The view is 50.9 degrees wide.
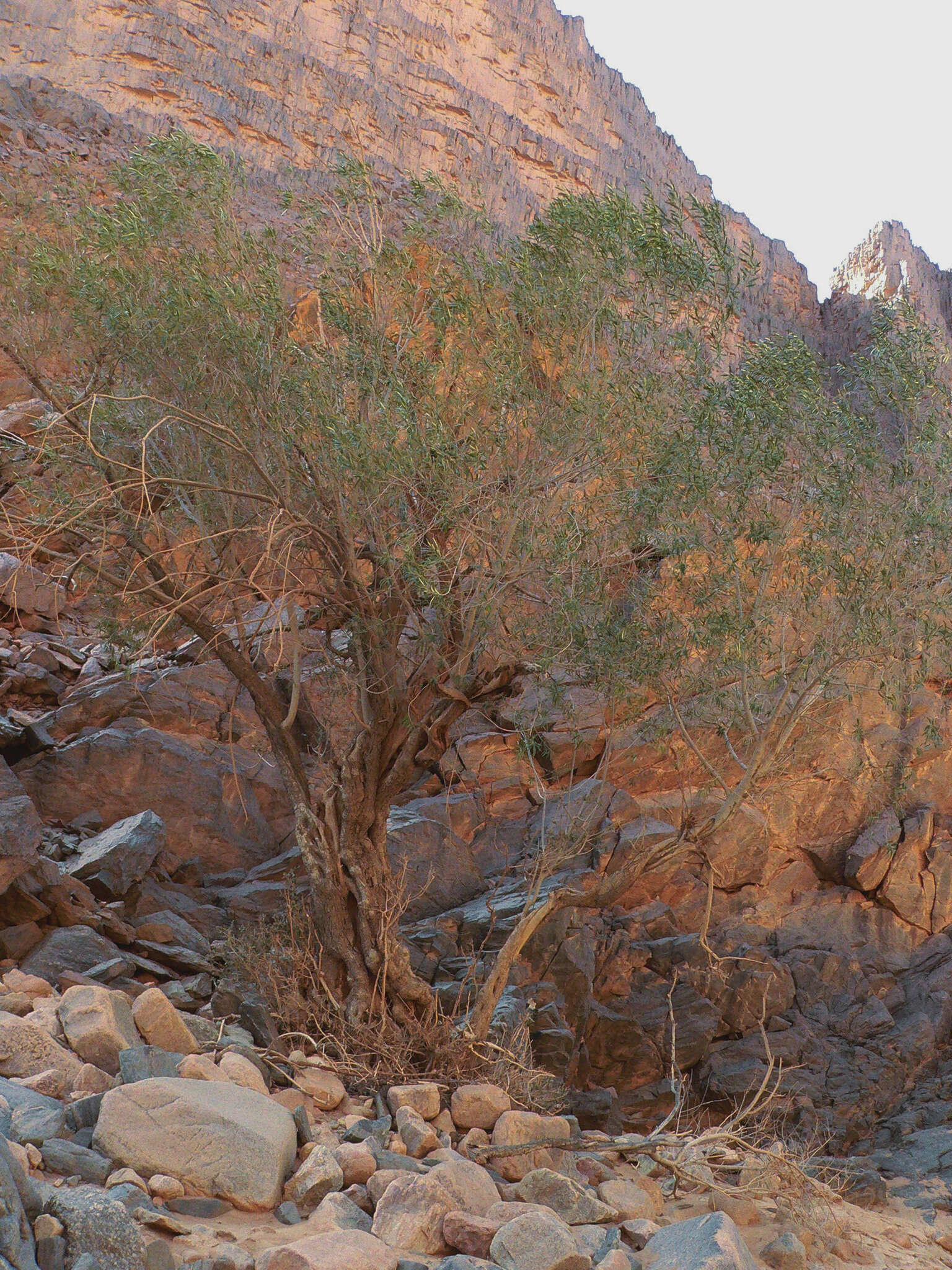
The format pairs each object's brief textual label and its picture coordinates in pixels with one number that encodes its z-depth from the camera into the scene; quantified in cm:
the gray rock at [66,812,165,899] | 1166
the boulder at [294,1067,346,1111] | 784
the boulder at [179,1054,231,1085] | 659
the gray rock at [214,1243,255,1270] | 459
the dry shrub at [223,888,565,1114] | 870
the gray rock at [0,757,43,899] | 981
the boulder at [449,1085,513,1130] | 821
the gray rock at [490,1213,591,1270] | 543
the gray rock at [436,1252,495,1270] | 508
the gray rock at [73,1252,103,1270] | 407
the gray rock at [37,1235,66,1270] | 411
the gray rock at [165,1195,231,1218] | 523
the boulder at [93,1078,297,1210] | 546
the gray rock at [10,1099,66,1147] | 523
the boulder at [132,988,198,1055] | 735
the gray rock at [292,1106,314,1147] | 664
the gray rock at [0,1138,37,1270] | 394
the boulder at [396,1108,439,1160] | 721
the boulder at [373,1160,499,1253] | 562
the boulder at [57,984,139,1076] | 673
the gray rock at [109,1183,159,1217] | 490
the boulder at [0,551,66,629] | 1828
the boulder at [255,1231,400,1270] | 457
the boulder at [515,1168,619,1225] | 679
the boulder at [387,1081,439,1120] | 789
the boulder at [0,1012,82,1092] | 625
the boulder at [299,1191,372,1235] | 552
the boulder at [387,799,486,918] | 1476
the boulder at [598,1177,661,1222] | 715
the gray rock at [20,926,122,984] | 925
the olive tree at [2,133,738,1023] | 959
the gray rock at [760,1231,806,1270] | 711
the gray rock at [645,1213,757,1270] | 557
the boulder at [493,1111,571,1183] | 756
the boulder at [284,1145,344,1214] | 587
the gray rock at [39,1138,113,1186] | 511
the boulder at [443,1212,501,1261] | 568
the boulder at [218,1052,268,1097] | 711
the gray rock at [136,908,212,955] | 1133
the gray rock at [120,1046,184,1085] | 637
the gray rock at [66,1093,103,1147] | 560
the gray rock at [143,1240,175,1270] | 436
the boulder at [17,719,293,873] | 1409
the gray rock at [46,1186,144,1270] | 423
